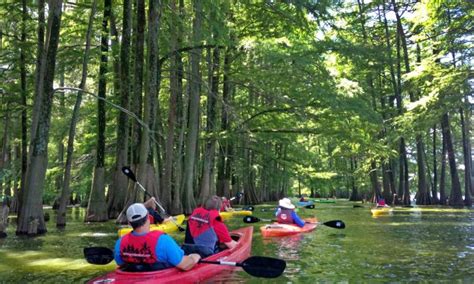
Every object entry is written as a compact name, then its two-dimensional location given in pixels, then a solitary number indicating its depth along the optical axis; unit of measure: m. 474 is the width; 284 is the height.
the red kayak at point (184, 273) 6.08
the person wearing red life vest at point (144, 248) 5.96
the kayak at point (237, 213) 20.98
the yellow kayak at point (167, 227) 12.06
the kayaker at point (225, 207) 21.77
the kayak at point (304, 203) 30.66
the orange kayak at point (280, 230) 13.50
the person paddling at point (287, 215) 14.70
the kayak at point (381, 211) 22.86
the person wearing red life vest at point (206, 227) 8.36
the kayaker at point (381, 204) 25.61
